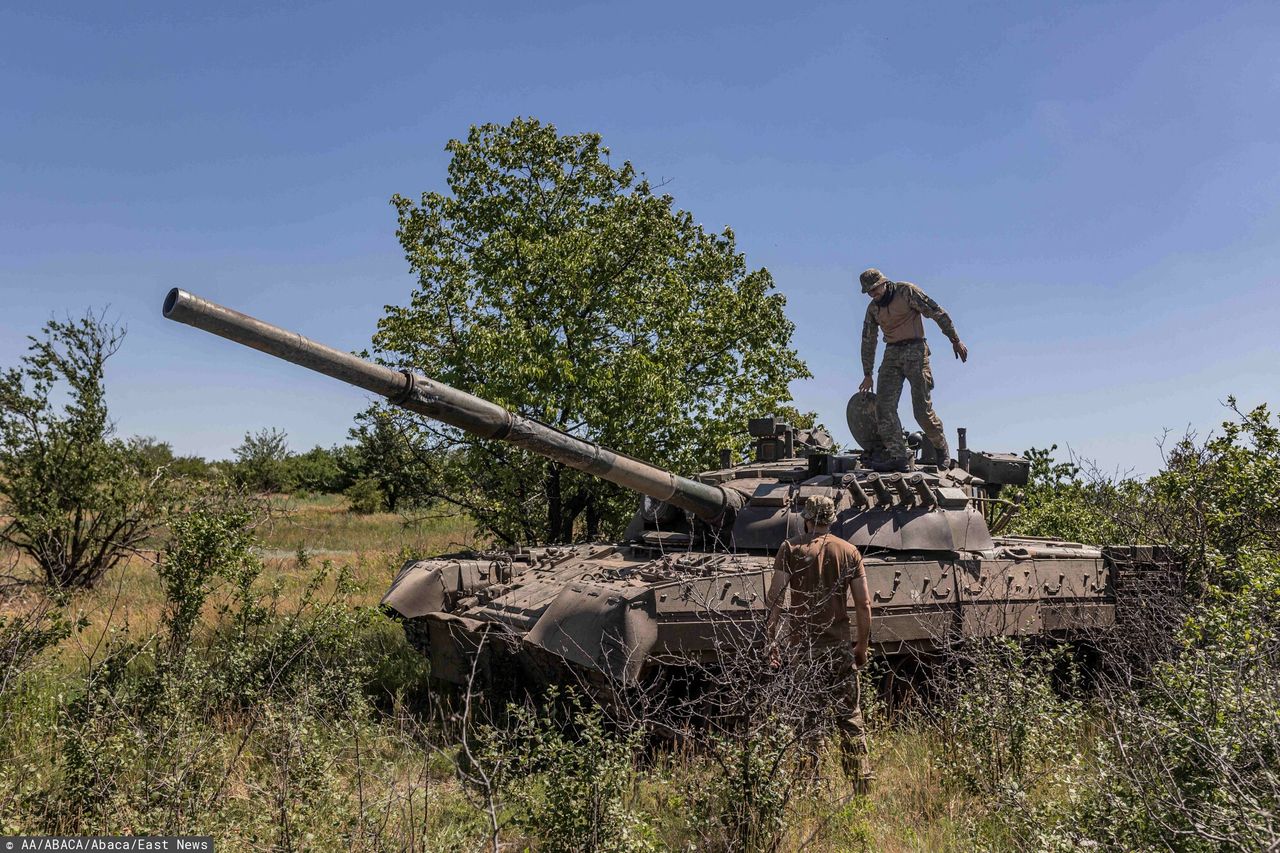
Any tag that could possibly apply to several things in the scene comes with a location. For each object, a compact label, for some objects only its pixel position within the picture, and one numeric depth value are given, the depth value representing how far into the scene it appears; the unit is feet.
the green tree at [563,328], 43.83
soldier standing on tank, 30.76
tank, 21.67
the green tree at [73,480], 44.98
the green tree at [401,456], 46.93
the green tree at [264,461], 95.93
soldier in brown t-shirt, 20.44
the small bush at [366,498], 109.70
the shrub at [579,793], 15.43
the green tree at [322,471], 132.77
